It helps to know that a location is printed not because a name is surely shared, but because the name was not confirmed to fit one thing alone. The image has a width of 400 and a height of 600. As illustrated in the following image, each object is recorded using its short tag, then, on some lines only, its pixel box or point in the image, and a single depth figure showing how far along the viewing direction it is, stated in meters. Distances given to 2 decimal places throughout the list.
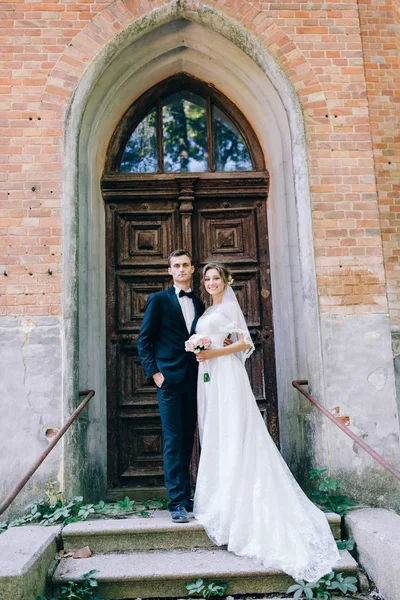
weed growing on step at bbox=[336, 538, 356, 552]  3.93
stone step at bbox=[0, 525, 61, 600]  3.07
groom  4.27
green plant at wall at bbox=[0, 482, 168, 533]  4.34
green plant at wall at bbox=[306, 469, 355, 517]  4.43
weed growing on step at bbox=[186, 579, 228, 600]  3.53
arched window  6.16
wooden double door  5.58
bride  3.68
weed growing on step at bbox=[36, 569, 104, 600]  3.47
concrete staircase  3.61
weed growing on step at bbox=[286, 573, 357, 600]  3.47
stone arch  5.07
